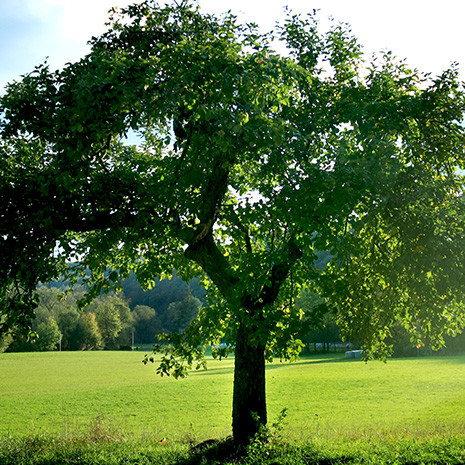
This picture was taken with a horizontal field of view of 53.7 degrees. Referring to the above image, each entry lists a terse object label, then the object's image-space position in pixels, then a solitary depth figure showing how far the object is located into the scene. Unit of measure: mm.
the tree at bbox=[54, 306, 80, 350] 99150
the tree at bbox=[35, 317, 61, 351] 89375
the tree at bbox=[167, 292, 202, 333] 105812
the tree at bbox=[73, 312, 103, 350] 97062
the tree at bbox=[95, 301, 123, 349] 100125
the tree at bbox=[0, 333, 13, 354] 72688
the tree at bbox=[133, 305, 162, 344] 117562
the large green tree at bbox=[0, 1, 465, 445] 8156
